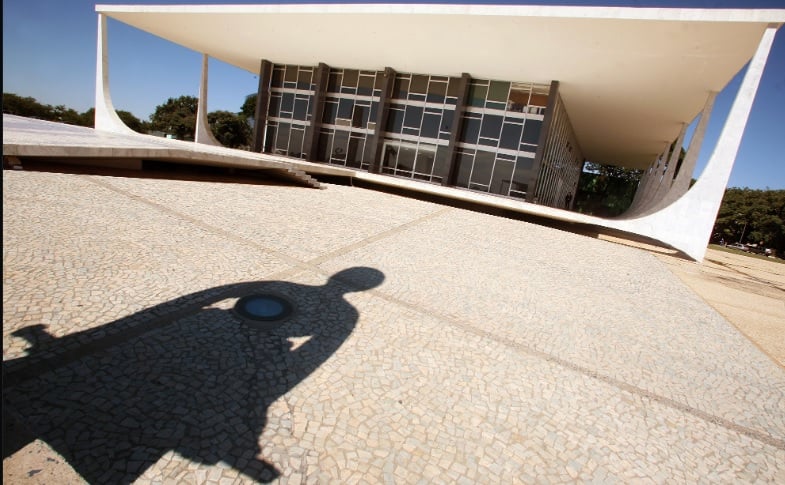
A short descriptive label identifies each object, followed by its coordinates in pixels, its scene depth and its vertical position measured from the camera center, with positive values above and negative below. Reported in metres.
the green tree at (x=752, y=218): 50.34 +2.76
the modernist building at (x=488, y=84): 13.23 +6.18
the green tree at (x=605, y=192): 59.34 +3.51
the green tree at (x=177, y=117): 69.56 +4.31
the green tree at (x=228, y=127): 63.81 +3.83
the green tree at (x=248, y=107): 68.38 +8.24
